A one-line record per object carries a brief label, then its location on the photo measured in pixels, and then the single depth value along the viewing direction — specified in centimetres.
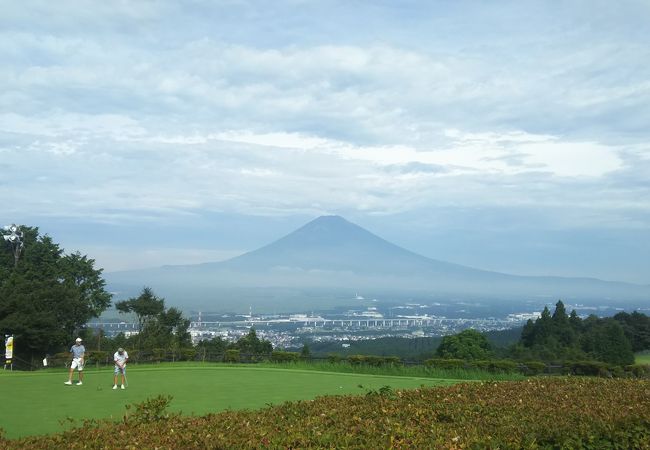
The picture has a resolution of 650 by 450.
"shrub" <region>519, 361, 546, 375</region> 1805
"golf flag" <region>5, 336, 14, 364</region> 2028
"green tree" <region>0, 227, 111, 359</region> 3136
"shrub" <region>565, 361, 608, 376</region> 1805
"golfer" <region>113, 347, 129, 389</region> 1366
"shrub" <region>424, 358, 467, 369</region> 1816
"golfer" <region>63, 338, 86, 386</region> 1454
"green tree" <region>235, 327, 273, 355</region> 3626
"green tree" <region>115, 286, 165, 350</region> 4041
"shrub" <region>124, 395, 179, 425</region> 631
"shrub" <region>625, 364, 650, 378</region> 1768
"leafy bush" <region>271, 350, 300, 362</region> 2106
